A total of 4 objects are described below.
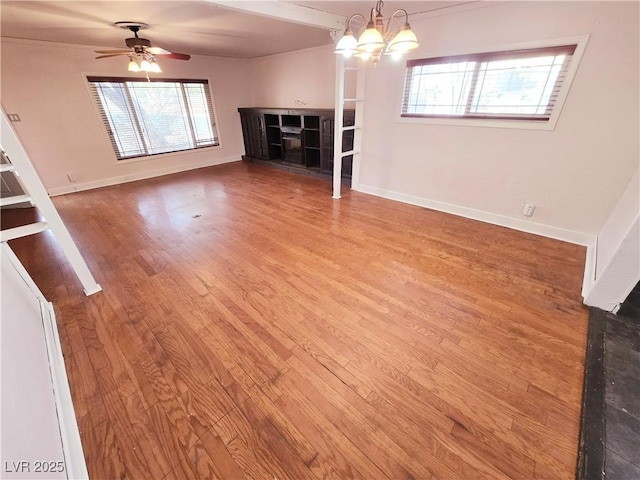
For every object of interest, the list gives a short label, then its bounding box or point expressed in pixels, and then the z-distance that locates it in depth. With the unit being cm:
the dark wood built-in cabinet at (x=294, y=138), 485
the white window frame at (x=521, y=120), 237
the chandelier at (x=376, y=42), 167
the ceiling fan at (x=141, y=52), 323
